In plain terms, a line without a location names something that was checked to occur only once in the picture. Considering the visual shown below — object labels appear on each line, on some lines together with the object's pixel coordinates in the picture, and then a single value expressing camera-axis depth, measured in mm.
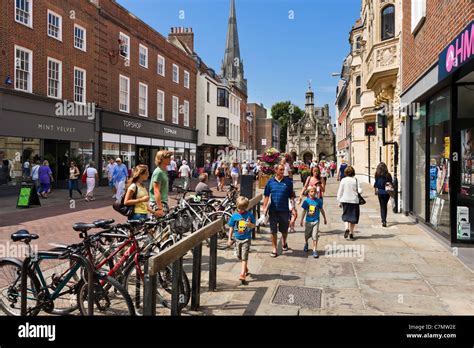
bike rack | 3229
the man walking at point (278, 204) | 7184
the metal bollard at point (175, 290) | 3818
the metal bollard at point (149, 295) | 3207
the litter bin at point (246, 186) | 11477
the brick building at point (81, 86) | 16281
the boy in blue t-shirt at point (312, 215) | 7321
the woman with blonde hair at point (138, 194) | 5621
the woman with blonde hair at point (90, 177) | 14905
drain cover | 4734
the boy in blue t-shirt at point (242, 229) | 5711
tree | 95312
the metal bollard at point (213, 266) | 5258
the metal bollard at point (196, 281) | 4469
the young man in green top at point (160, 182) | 5996
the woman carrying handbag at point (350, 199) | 8555
